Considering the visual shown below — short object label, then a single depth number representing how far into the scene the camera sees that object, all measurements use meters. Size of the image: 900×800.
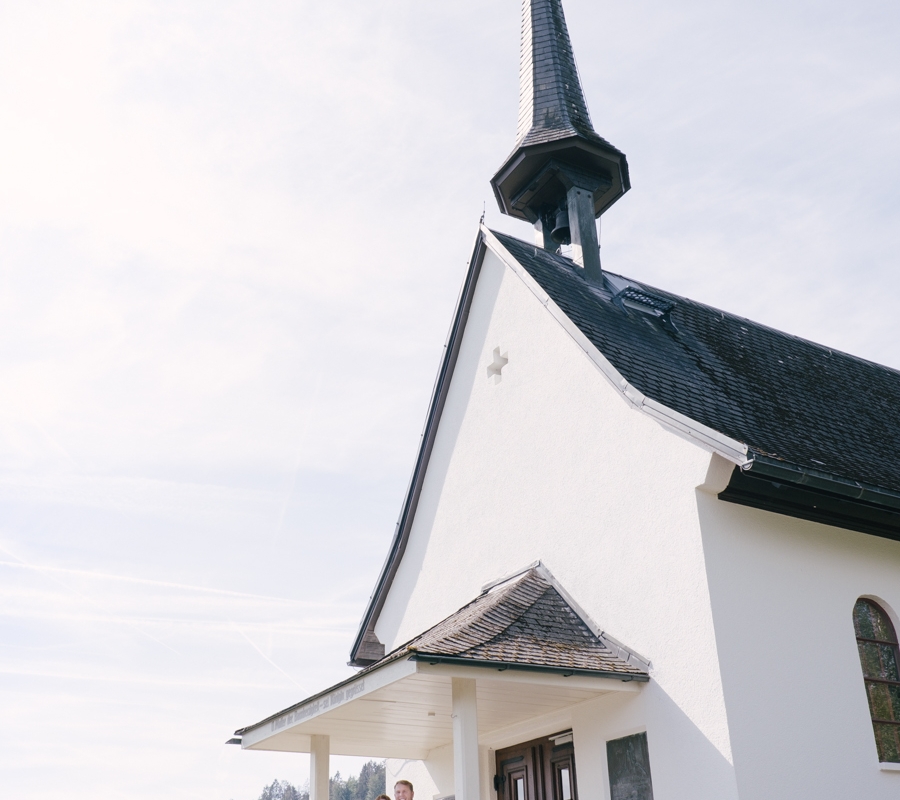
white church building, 8.12
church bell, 15.24
